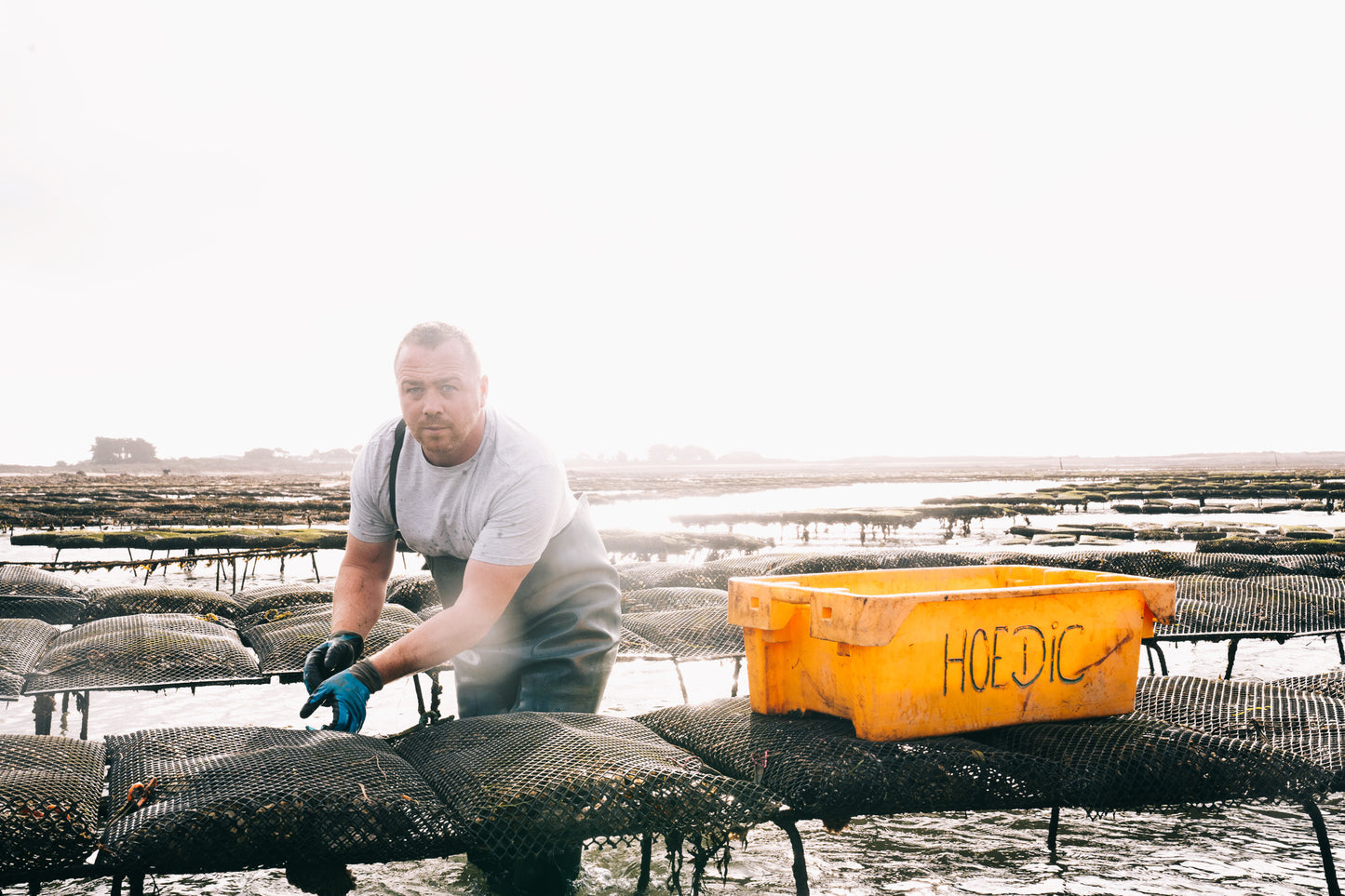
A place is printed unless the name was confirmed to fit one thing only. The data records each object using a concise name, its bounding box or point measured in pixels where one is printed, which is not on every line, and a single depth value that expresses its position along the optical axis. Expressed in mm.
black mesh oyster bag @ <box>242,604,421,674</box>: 5668
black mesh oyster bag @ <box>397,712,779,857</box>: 2770
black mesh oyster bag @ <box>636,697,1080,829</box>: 3068
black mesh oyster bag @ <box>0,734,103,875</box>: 2492
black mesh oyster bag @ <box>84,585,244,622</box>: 7555
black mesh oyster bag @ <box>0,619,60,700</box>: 4844
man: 3270
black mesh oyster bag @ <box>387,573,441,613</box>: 8602
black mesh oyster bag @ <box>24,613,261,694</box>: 5051
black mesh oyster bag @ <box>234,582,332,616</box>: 7879
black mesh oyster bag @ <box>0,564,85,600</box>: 8367
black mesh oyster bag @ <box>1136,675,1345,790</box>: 3420
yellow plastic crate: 3330
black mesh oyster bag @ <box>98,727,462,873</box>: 2574
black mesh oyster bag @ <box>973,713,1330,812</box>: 3172
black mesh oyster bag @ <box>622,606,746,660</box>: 6199
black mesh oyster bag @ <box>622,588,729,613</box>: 7781
